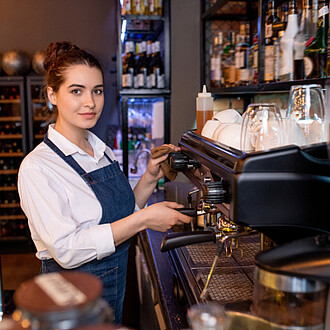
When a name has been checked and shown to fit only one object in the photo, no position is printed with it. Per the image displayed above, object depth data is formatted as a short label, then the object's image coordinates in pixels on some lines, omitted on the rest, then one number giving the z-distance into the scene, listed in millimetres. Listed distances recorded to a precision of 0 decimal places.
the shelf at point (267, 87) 1531
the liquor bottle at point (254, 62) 2473
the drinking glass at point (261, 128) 1017
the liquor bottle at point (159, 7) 3722
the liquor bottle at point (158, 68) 3854
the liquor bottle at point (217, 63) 3252
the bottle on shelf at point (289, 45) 1847
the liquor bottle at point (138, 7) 3756
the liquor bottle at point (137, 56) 4035
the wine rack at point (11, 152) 5102
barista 1450
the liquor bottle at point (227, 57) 3096
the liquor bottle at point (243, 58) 2702
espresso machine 753
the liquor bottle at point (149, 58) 3987
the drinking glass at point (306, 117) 1020
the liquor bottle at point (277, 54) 1951
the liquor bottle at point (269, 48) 2023
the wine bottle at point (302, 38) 1778
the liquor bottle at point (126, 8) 3738
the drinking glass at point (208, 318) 552
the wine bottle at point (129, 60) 3892
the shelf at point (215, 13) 2693
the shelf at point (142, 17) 3686
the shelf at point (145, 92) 3832
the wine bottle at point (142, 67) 3871
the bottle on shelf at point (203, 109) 1772
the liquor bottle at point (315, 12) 1762
